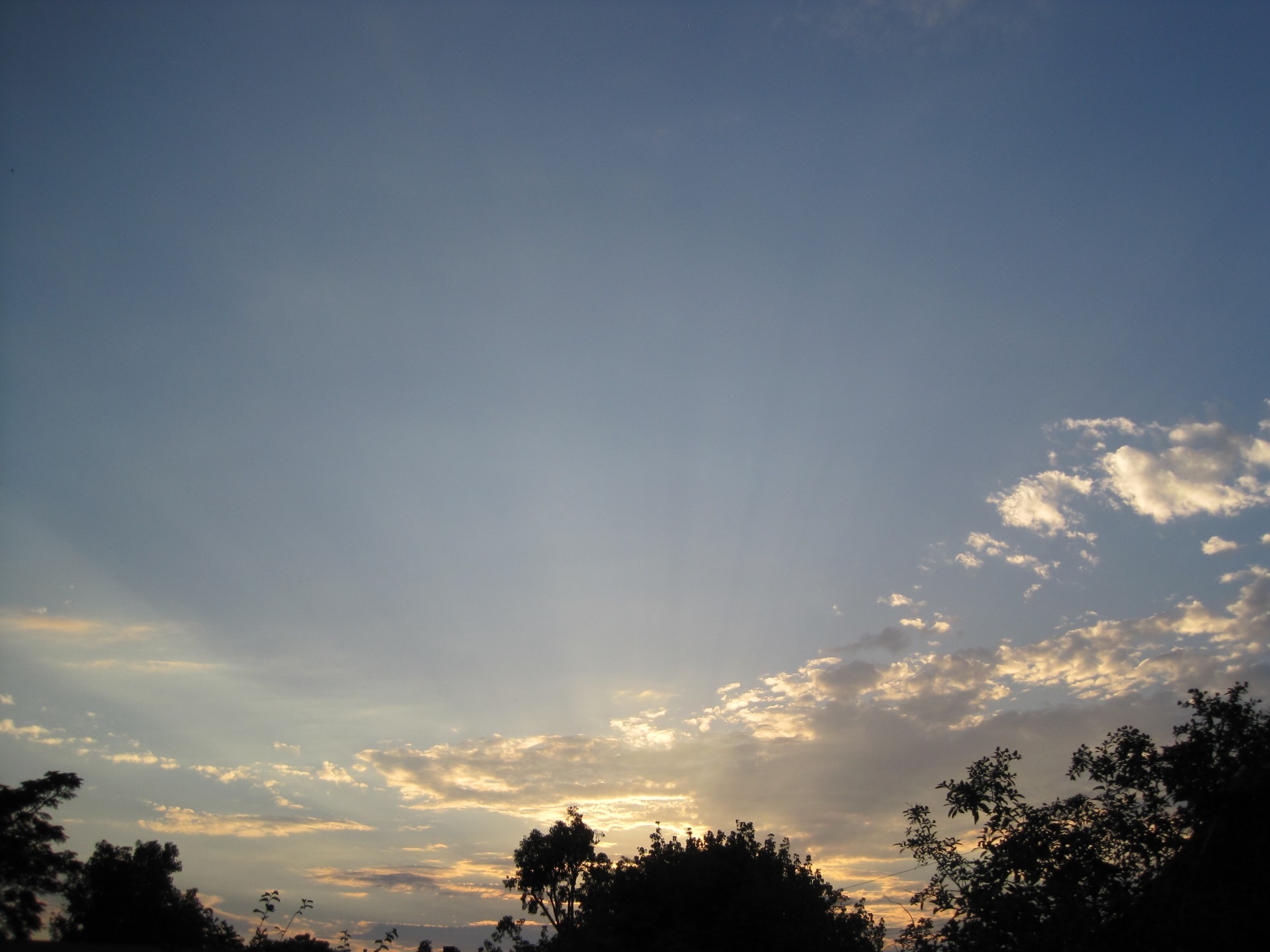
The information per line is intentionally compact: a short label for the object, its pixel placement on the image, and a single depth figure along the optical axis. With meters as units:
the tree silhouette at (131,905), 53.91
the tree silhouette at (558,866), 67.06
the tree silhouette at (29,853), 41.56
